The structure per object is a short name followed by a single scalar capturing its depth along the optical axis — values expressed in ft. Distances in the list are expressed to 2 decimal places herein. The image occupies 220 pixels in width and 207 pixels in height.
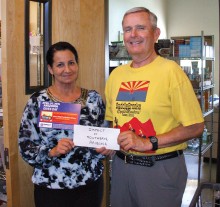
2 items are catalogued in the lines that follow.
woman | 5.31
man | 4.90
